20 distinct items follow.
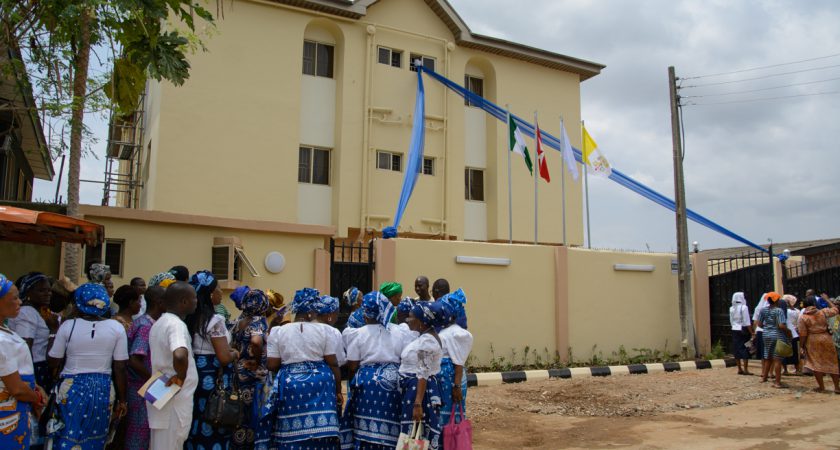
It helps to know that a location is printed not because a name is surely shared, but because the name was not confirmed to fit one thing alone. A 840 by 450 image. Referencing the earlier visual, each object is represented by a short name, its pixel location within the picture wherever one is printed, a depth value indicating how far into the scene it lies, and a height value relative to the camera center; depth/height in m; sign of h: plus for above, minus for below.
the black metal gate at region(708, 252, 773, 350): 16.02 +0.66
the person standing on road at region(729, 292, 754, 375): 13.17 -0.27
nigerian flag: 16.61 +4.06
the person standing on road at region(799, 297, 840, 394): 11.20 -0.45
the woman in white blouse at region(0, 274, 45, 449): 4.03 -0.44
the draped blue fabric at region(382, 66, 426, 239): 15.81 +3.86
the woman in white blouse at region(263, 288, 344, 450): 4.98 -0.53
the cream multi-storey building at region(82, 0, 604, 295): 16.03 +4.71
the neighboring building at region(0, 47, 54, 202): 10.18 +3.72
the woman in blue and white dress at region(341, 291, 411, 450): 5.27 -0.53
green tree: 7.69 +3.14
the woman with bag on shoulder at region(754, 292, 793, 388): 11.53 -0.31
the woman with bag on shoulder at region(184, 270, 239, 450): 4.95 -0.37
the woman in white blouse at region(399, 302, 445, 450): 5.11 -0.47
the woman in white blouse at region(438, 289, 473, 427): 5.50 -0.36
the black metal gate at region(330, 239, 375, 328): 12.44 +0.69
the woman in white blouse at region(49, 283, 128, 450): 4.72 -0.41
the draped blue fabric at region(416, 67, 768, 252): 16.36 +4.31
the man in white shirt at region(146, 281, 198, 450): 4.54 -0.41
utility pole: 15.38 +1.60
